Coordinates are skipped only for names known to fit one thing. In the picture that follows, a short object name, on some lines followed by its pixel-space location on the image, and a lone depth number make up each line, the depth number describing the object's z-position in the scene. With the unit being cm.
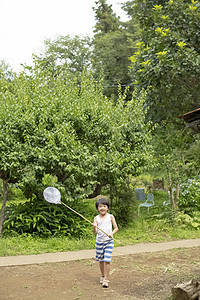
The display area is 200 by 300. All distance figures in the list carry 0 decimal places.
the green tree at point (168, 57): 1288
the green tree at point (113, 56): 3419
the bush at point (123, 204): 1164
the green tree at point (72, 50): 4034
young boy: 617
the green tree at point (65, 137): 978
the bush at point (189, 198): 1265
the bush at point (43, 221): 1008
